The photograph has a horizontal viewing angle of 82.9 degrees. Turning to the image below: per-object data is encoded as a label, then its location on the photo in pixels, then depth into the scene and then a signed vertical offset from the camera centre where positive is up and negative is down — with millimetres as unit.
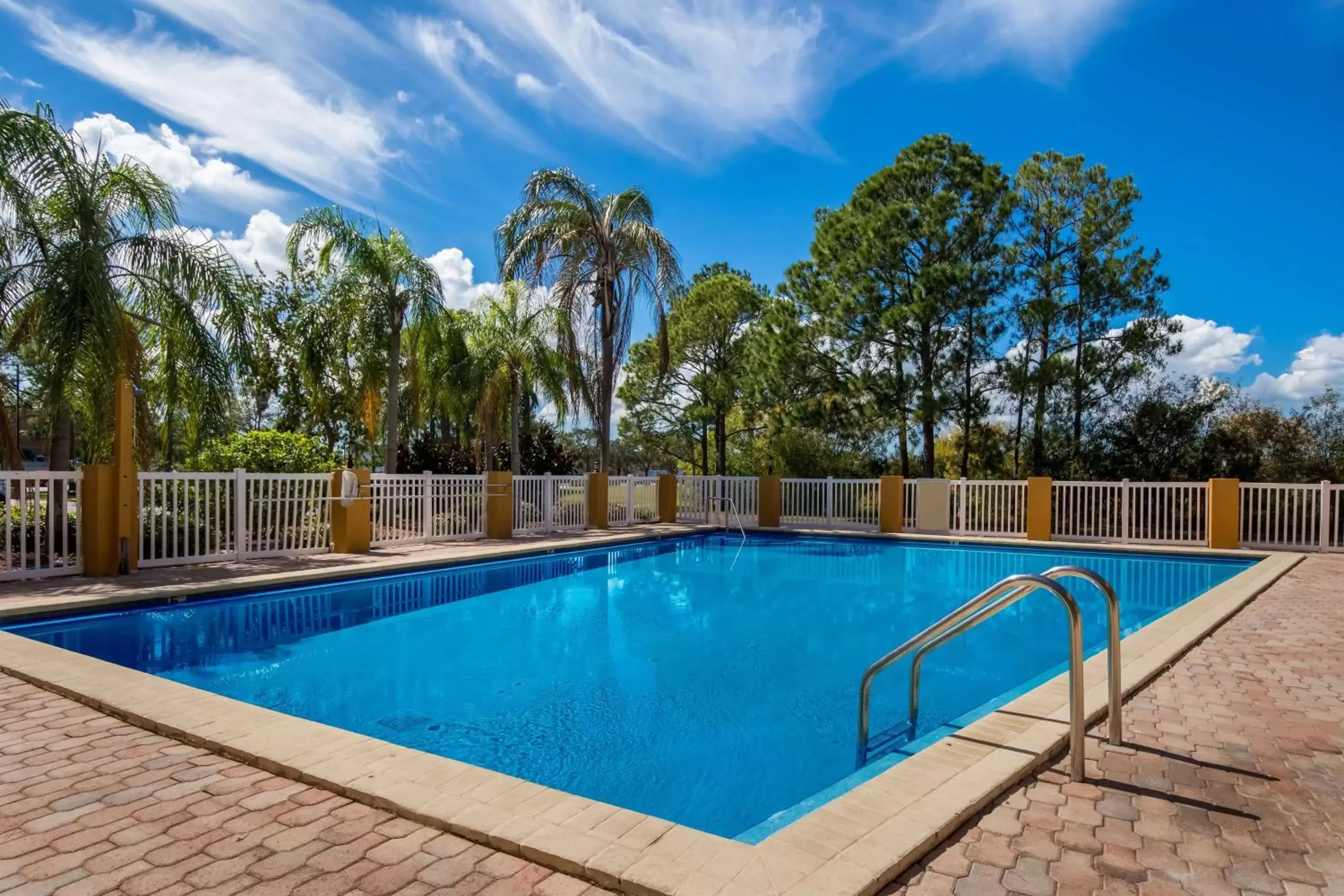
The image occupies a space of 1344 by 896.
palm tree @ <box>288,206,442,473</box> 14273 +3555
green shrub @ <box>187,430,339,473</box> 12188 -49
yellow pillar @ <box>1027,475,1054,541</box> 13844 -965
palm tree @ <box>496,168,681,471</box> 16391 +4243
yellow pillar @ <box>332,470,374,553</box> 10656 -995
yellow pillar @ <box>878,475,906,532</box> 15516 -1042
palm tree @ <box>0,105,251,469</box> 8781 +2105
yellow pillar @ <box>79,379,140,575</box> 7945 -550
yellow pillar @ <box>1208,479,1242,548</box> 12453 -990
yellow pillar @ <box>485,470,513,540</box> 13422 -954
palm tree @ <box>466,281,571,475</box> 16984 +2172
